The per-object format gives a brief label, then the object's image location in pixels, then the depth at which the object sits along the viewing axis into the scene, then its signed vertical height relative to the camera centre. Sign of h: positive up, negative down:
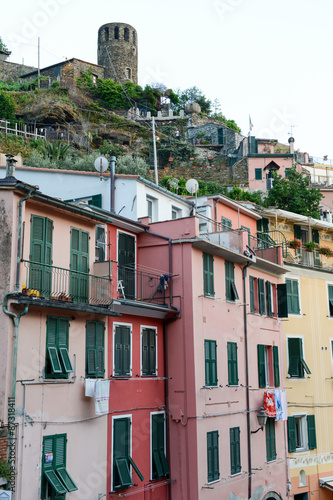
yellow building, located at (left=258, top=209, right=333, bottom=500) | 26.23 +0.76
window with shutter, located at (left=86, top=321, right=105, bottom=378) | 16.48 +0.99
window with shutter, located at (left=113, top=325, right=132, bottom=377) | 17.72 +1.04
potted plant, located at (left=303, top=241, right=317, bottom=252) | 30.33 +6.53
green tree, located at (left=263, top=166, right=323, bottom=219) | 38.47 +11.36
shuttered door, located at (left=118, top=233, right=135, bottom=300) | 19.62 +3.86
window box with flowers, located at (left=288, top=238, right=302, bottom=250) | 30.00 +6.57
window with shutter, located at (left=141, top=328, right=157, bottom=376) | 18.97 +1.09
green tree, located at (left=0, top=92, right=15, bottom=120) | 57.16 +24.92
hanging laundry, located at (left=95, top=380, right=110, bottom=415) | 15.96 -0.20
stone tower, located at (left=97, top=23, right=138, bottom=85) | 80.56 +42.75
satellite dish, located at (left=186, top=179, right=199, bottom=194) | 25.25 +7.88
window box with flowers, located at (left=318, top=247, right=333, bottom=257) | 31.09 +6.45
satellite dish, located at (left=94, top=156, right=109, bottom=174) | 23.06 +8.01
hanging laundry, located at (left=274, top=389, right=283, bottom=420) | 23.44 -0.65
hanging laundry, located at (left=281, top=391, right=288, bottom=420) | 24.14 -0.72
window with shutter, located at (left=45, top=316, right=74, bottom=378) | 14.99 +0.96
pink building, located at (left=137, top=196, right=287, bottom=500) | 19.17 +0.63
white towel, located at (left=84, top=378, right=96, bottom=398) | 15.91 +0.04
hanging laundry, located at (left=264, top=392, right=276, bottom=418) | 22.98 -0.67
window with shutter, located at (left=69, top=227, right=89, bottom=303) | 16.45 +3.21
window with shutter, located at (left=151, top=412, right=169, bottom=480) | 18.55 -1.73
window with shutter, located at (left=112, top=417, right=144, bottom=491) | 16.98 -1.81
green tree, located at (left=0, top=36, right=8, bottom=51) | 80.31 +42.91
